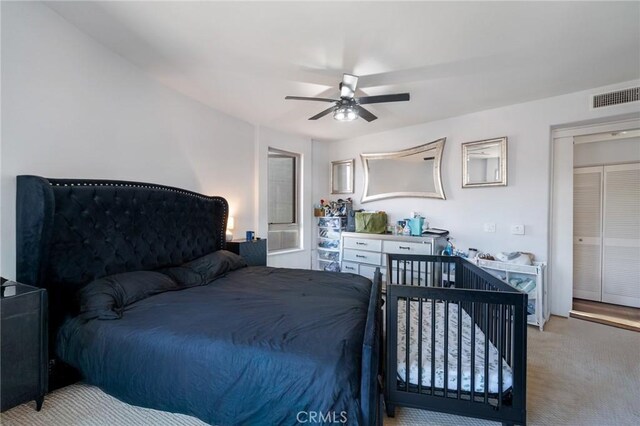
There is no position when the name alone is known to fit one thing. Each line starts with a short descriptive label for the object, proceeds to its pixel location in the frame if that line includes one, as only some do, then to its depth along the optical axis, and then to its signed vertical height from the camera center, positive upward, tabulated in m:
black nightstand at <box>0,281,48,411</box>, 1.56 -0.79
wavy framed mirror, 4.26 +0.65
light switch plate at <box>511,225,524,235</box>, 3.55 -0.21
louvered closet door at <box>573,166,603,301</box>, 3.89 -0.27
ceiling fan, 2.56 +1.07
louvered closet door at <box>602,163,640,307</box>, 3.64 -0.30
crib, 1.53 -0.89
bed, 1.41 -0.71
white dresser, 3.96 -0.55
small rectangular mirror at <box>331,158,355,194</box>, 5.28 +0.68
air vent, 2.86 +1.23
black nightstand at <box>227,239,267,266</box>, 3.73 -0.54
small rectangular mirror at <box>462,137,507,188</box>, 3.66 +0.68
